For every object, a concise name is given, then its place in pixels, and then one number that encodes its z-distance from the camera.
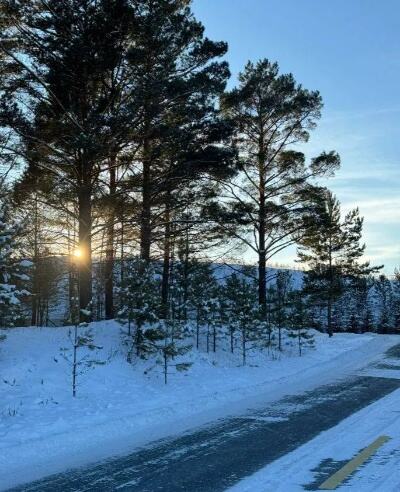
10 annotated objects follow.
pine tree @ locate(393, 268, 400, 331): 66.75
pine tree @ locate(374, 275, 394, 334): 65.94
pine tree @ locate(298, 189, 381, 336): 36.38
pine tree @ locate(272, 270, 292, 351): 20.34
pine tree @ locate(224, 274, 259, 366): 17.28
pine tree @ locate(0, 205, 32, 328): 10.78
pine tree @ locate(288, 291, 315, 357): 20.57
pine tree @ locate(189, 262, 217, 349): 16.86
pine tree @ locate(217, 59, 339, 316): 25.75
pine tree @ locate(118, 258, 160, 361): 12.89
